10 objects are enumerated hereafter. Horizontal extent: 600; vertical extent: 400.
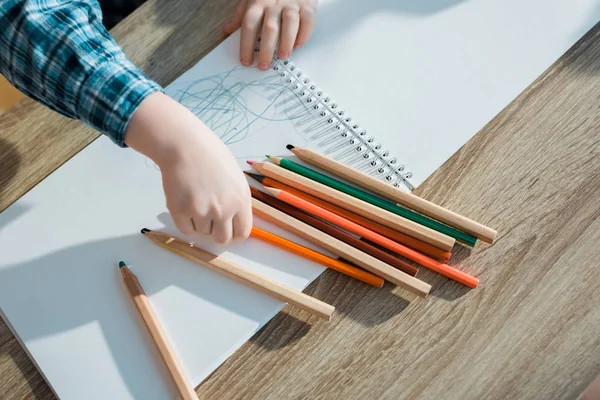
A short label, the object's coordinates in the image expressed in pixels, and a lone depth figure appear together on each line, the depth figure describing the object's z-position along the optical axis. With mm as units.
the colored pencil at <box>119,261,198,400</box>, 546
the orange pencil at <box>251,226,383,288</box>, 575
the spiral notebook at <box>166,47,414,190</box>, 629
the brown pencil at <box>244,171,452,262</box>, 576
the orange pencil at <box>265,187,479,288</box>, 570
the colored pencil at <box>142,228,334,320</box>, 562
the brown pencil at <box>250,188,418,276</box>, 574
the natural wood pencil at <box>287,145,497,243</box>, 577
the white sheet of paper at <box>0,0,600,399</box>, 571
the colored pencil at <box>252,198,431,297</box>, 563
